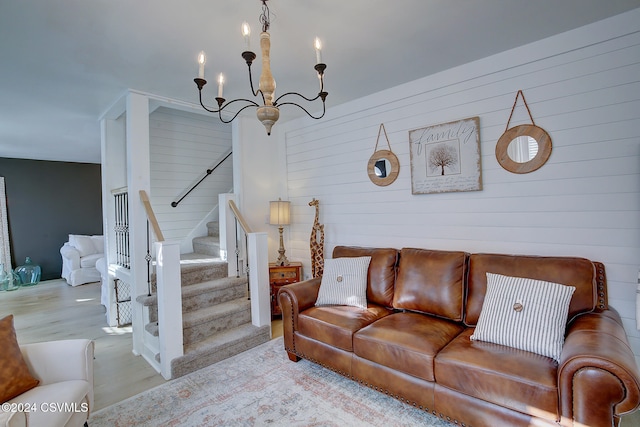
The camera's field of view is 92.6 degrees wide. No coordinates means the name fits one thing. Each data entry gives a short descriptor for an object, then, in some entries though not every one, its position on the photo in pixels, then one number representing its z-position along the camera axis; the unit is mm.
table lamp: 3973
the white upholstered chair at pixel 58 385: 1472
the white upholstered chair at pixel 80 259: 6125
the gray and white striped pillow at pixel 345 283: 2773
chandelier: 1567
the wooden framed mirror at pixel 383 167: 3228
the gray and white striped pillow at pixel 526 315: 1794
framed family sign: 2689
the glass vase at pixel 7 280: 5820
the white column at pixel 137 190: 3047
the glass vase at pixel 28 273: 6117
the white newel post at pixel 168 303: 2557
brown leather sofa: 1441
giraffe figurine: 3725
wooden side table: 3751
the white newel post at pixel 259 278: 3207
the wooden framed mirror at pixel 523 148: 2352
